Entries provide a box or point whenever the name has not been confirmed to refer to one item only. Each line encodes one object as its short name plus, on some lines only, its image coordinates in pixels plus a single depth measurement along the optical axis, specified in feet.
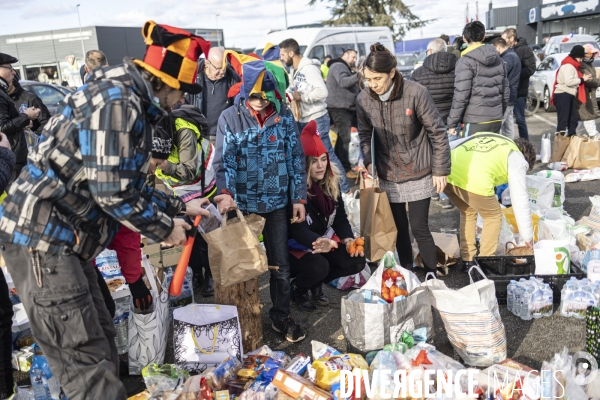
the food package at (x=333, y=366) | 9.22
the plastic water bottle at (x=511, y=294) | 12.26
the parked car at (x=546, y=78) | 42.57
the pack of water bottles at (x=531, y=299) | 11.96
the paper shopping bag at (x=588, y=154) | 24.18
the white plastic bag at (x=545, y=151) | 26.21
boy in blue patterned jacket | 10.66
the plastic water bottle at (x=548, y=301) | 12.02
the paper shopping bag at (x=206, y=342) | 10.44
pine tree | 92.38
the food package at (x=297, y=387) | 8.75
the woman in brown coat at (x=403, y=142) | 12.28
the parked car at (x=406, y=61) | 64.09
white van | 40.55
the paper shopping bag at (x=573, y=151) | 24.50
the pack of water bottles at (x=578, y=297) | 11.77
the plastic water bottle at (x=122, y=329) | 11.30
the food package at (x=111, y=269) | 13.21
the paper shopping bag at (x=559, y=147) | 25.25
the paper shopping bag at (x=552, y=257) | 12.71
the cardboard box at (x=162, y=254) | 13.26
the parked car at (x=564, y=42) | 51.75
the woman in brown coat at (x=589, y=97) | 26.08
